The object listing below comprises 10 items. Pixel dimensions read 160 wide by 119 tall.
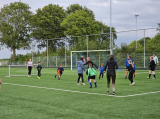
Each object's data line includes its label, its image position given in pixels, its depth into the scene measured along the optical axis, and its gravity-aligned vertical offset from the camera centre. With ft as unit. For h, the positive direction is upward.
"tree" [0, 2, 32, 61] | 223.92 +34.73
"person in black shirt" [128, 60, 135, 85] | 48.66 -2.29
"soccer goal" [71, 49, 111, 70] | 129.29 +2.91
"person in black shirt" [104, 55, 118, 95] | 35.43 -1.14
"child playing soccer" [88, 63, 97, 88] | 45.45 -2.40
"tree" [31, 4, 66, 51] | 222.48 +35.27
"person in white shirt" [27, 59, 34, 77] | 80.51 -1.53
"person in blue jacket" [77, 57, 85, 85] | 51.24 -1.63
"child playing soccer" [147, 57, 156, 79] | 64.48 -1.25
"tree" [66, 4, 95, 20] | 240.32 +53.14
